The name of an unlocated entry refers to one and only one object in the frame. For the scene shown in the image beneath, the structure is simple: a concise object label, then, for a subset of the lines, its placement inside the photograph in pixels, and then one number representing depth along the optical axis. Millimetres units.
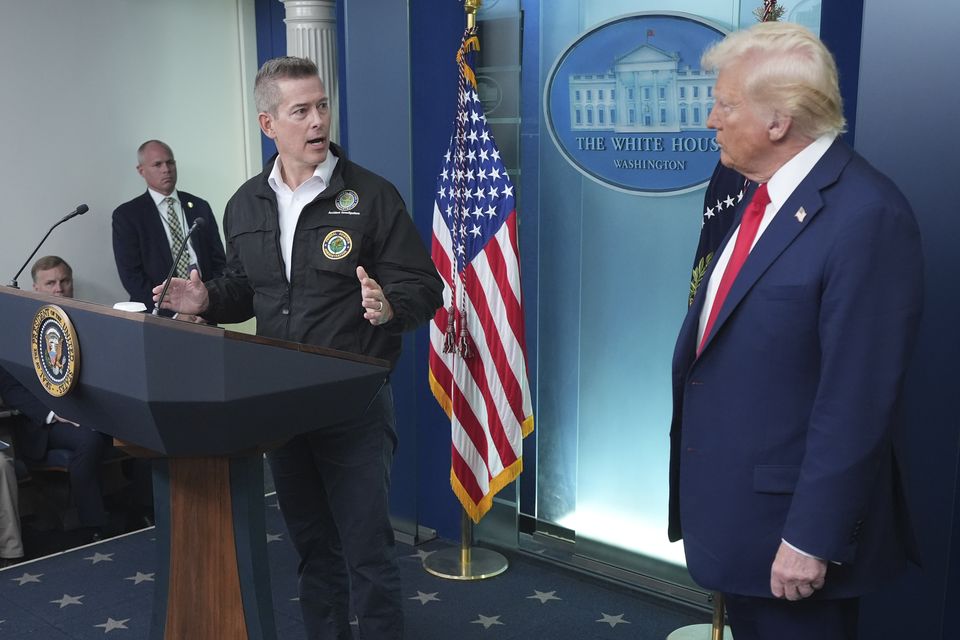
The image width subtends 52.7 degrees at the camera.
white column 4145
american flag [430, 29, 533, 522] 3324
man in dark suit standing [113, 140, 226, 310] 4938
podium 1627
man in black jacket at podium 2305
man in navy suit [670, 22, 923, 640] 1505
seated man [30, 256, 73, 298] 4219
